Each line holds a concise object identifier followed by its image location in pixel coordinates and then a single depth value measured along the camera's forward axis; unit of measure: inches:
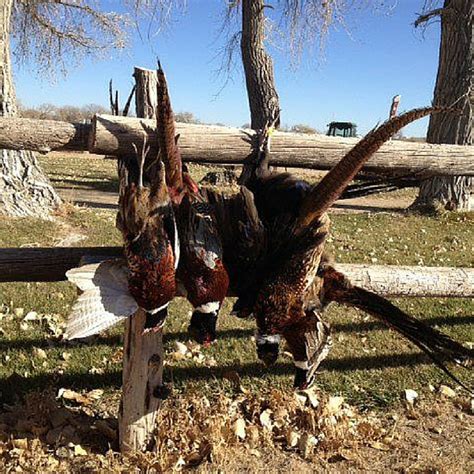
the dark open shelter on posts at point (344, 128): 861.8
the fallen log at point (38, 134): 90.1
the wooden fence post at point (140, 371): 95.3
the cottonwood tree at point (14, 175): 246.4
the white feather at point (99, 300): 72.5
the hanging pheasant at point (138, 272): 71.1
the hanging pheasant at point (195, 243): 73.5
